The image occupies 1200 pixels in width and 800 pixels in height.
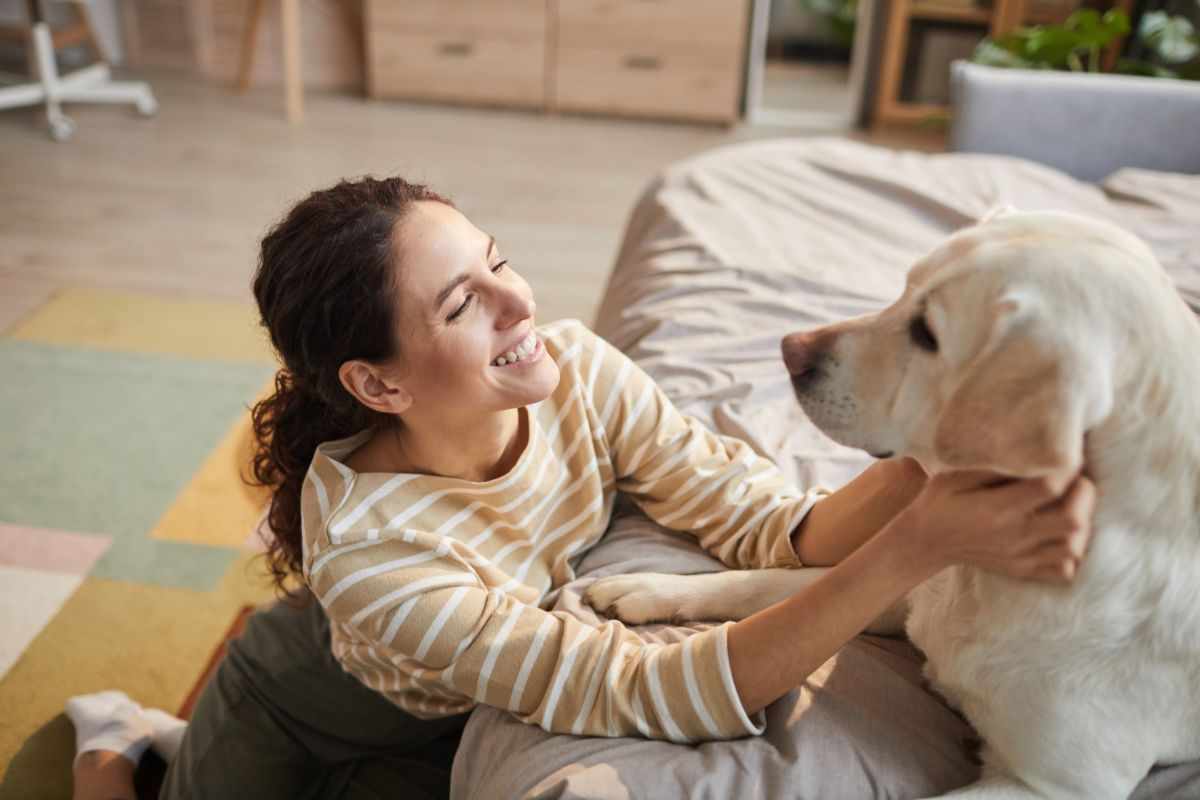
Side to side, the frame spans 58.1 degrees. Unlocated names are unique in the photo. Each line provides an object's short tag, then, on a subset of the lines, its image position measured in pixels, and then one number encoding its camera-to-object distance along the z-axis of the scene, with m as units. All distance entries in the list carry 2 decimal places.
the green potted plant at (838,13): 5.32
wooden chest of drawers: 5.12
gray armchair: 2.82
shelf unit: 4.95
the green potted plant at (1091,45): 3.50
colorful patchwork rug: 2.00
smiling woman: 1.11
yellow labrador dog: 0.93
